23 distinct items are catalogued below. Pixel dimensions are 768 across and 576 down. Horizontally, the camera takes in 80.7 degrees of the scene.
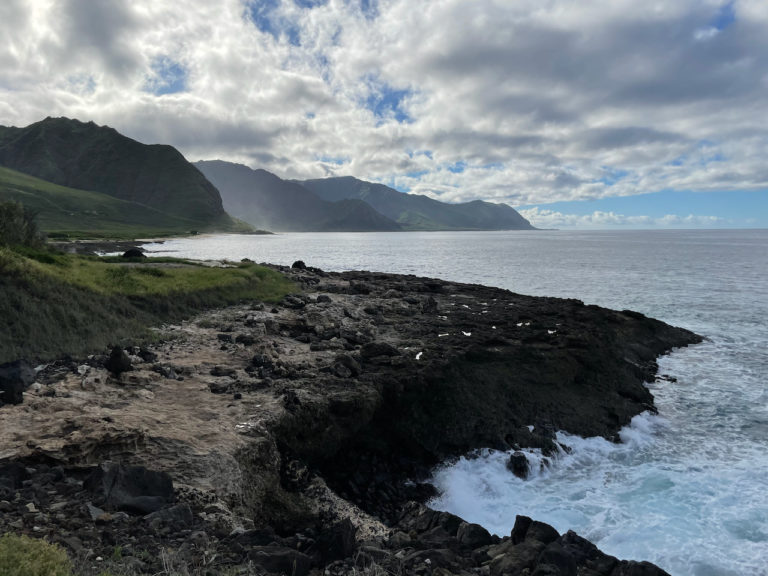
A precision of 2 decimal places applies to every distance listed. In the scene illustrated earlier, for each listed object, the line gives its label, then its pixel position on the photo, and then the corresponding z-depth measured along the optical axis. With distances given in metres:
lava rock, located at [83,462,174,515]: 8.98
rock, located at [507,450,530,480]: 17.25
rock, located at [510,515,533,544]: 10.56
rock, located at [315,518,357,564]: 8.52
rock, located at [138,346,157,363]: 18.61
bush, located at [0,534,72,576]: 5.77
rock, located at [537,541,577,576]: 9.03
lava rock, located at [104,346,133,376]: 16.39
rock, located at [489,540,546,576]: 9.13
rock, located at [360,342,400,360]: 22.59
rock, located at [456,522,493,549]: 10.52
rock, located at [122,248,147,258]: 51.62
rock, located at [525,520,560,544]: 10.35
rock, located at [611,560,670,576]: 9.48
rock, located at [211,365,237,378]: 18.09
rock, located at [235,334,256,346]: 23.05
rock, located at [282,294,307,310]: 35.03
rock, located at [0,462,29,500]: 8.55
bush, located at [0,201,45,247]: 36.91
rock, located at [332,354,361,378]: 19.52
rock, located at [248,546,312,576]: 7.70
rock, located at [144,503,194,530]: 8.54
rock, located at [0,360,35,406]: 12.75
